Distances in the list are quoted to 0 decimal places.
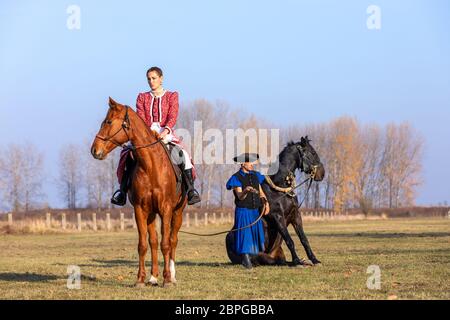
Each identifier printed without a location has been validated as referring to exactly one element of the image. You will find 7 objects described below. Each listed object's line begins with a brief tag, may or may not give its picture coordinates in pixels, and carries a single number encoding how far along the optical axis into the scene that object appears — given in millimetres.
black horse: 15172
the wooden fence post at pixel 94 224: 47988
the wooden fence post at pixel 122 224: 48353
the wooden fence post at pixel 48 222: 43647
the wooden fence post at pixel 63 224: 45188
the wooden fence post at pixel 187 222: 53312
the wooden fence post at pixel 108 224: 47972
